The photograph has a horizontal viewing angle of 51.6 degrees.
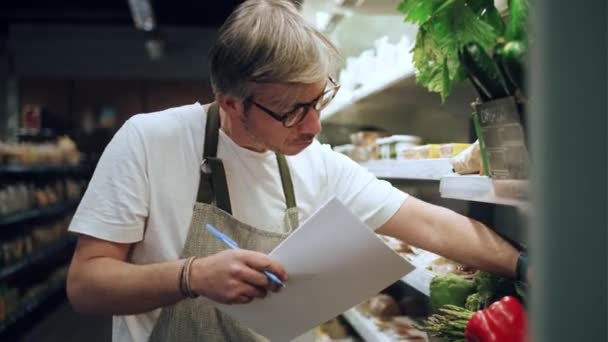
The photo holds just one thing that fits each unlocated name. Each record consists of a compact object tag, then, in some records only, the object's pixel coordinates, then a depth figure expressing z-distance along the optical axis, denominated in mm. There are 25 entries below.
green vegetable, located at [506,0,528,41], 985
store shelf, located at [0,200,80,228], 5451
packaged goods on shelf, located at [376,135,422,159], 2134
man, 1344
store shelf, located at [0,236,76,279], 5416
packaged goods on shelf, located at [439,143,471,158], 1616
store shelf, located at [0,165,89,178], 5553
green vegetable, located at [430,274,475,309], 1500
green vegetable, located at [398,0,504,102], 1125
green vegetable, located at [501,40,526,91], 931
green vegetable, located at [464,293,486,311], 1395
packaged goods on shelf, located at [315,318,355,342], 2621
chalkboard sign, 1018
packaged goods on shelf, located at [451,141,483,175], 1384
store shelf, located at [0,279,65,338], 5284
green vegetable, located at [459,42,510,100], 1063
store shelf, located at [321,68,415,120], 1809
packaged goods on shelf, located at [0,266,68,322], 5316
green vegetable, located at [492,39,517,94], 988
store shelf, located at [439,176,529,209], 1089
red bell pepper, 1123
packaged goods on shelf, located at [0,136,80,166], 5597
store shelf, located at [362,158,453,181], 1586
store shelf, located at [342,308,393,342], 2037
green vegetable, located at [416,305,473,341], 1332
